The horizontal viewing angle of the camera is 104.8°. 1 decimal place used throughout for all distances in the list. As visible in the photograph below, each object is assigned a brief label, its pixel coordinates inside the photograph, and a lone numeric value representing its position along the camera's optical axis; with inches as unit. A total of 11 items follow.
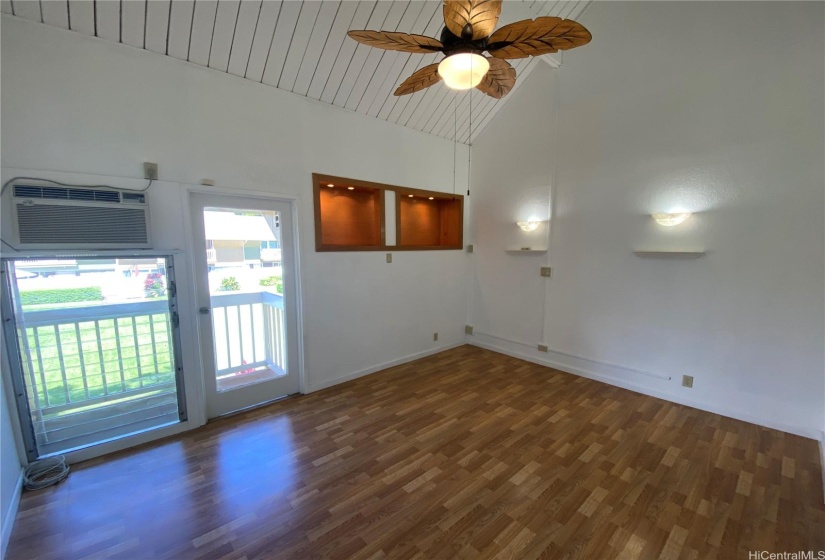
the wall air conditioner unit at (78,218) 83.7
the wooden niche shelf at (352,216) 156.0
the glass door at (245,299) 115.5
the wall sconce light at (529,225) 167.0
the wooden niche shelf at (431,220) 185.2
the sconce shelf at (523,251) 166.9
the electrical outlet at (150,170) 98.3
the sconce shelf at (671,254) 121.3
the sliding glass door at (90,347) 88.4
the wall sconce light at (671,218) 123.3
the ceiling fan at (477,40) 67.3
